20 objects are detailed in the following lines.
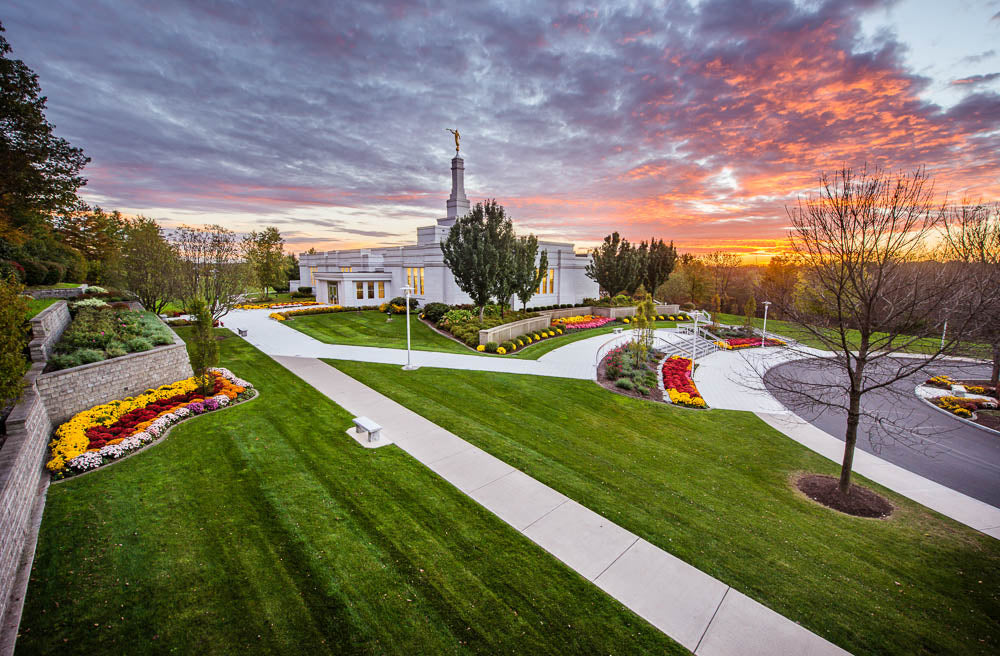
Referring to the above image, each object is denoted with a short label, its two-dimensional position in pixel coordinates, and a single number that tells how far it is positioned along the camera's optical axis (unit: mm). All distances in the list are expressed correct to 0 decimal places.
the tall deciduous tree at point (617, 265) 33844
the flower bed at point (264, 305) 34897
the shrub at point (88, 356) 10086
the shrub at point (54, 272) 22305
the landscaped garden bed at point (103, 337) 10180
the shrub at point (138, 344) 11609
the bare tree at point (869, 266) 6270
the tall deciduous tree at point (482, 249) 22750
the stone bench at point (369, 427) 9094
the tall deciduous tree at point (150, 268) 19688
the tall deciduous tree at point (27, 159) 14703
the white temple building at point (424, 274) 30641
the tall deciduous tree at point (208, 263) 20828
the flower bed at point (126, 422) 7672
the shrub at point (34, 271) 20906
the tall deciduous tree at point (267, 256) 41281
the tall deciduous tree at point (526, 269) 25406
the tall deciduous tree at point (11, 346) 6398
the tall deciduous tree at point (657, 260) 35312
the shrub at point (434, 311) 26656
